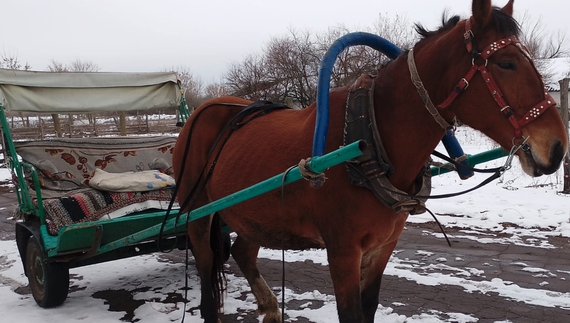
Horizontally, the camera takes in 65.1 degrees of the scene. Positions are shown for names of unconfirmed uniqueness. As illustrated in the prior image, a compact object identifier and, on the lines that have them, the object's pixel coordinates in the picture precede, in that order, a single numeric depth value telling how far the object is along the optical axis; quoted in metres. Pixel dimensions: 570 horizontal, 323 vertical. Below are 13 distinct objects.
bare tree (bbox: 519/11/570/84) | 34.79
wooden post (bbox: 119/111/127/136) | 6.14
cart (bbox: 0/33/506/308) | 3.60
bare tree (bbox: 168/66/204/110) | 46.38
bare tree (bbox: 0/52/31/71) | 26.97
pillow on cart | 4.24
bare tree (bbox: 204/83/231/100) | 48.75
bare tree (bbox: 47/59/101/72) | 42.74
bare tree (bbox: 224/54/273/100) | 21.03
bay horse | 1.74
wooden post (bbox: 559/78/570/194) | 7.32
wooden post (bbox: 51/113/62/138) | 7.12
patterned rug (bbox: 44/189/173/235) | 3.90
